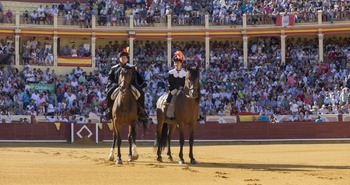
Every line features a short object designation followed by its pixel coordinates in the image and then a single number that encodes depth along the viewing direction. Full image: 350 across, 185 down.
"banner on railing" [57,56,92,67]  37.16
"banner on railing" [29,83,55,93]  32.84
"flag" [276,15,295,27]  38.03
